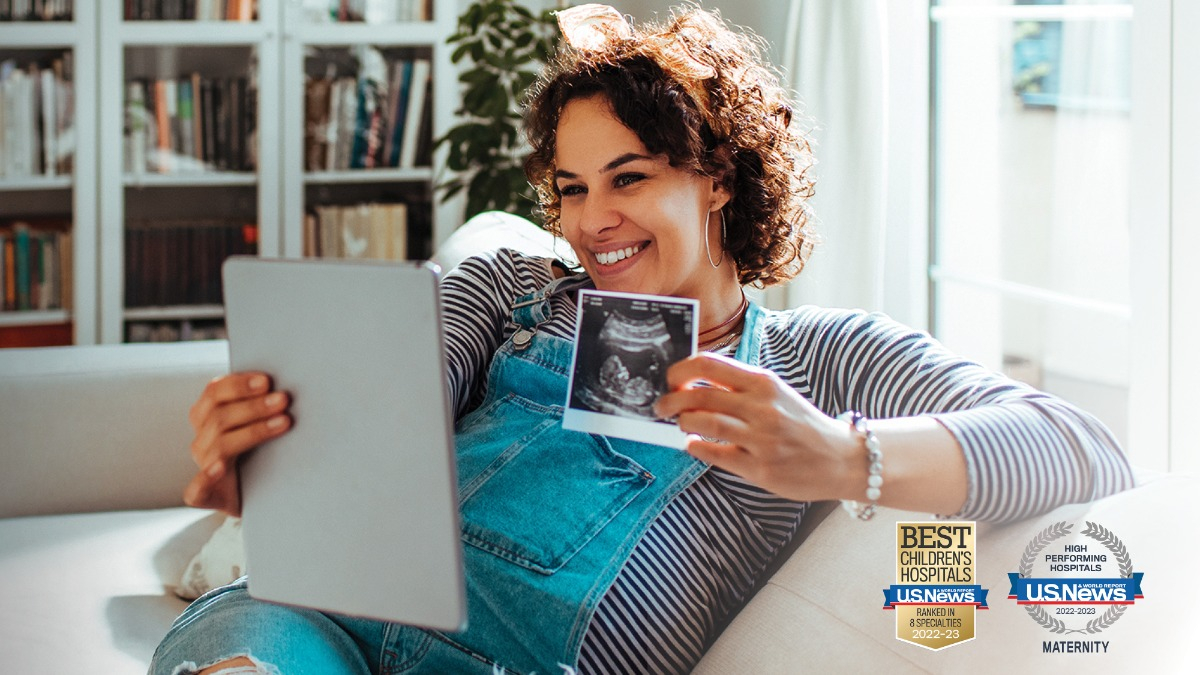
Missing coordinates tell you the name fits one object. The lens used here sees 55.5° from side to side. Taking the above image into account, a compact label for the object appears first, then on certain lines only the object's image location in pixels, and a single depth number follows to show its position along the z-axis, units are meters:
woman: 0.92
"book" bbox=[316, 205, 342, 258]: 3.36
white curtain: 1.93
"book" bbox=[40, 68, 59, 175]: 3.09
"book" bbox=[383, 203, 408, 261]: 3.44
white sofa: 0.94
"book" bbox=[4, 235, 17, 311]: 3.15
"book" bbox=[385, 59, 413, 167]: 3.38
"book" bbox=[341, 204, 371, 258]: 3.39
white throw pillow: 1.55
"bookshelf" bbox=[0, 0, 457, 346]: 3.13
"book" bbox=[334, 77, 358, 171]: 3.34
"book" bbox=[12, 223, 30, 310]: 3.14
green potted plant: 2.86
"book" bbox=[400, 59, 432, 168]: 3.38
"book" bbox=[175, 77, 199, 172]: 3.22
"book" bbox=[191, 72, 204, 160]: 3.22
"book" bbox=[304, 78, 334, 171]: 3.29
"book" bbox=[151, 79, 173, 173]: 3.19
